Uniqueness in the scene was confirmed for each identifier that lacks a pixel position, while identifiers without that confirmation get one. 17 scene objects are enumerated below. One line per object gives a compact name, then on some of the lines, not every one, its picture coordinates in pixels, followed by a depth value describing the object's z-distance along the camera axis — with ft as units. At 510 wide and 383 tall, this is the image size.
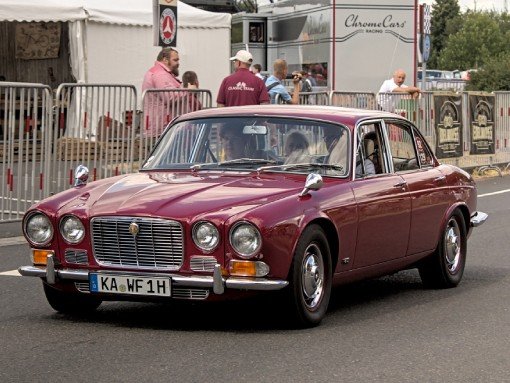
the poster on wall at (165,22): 61.52
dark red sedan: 25.75
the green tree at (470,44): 321.52
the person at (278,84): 61.52
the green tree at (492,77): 135.16
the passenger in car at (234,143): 29.99
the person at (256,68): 74.05
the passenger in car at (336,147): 29.81
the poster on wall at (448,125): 75.77
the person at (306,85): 86.63
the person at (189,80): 66.28
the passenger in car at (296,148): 29.63
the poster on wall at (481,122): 79.20
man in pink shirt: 51.67
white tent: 72.84
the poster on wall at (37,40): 82.94
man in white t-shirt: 72.59
